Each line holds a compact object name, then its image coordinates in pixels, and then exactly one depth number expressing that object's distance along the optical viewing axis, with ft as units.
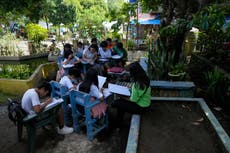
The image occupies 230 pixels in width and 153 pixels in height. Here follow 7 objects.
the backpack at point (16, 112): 9.52
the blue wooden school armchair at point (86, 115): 10.36
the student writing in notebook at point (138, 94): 10.43
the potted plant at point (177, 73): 14.56
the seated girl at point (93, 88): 10.64
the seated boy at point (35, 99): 9.72
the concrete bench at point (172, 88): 13.09
